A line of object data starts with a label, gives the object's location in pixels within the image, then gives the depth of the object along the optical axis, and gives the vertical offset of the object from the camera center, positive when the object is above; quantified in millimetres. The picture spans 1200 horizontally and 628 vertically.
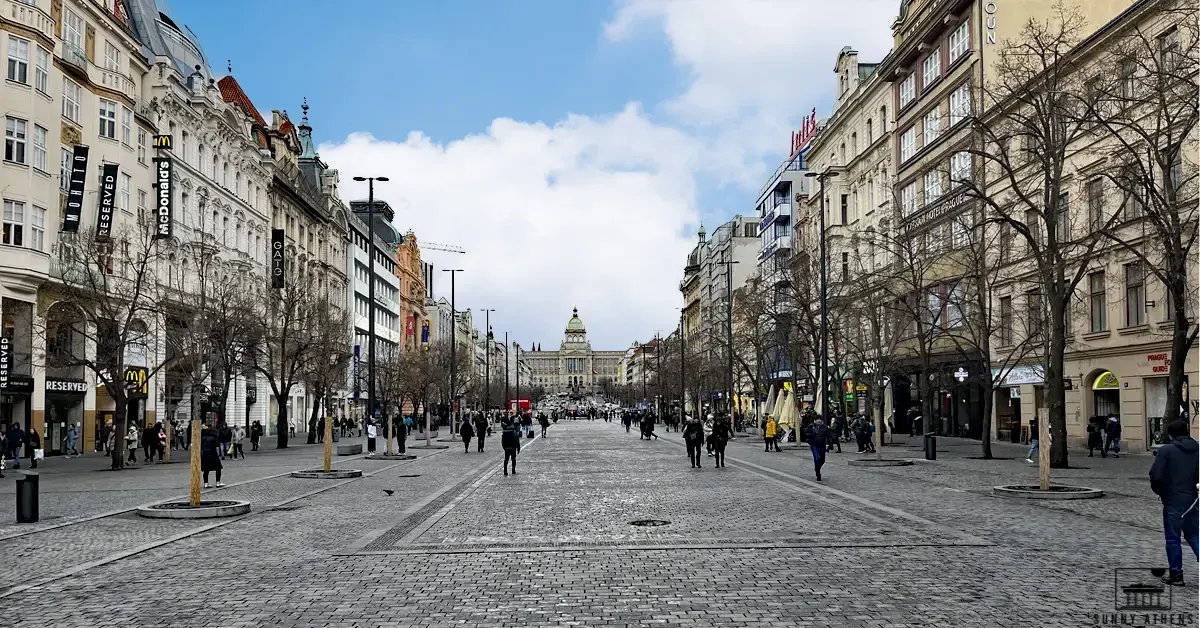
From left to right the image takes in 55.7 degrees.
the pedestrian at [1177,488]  9875 -972
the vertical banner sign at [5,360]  35594 +752
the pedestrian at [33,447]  31844 -1896
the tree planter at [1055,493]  19156 -1970
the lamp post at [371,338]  41538 +1602
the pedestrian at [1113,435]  34156 -1740
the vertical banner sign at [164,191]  46188 +7911
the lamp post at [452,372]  63875 +544
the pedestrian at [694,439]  30828 -1621
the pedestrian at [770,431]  42844 -1956
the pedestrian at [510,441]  27797 -1479
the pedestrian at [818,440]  24453 -1312
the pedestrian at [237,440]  38906 -1991
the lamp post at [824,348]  41875 +1152
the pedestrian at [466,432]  41625 -1901
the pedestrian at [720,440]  30156 -1602
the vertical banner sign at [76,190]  39625 +6799
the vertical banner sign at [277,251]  66688 +7767
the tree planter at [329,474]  27436 -2267
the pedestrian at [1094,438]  34750 -1857
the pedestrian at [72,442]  40062 -2080
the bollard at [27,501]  17188 -1776
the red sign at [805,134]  83500 +18358
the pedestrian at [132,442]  36000 -1919
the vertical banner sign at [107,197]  40281 +6747
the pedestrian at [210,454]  23734 -1499
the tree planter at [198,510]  17484 -1990
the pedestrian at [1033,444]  32125 -1866
